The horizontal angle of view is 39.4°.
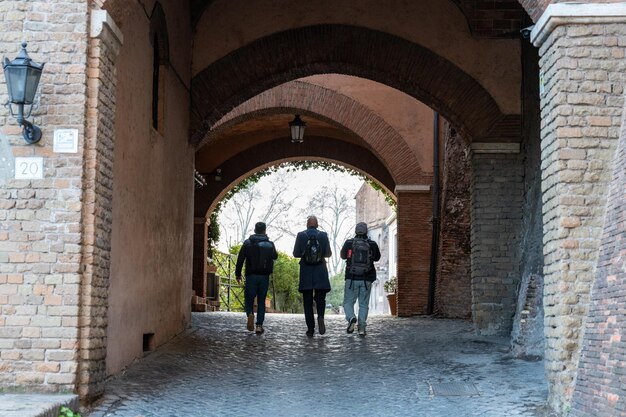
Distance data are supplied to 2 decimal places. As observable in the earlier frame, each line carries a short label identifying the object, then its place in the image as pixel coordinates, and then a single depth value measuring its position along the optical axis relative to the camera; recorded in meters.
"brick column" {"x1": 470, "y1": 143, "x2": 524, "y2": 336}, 12.35
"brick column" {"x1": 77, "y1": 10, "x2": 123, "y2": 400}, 6.66
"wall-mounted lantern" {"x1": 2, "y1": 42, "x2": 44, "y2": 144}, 6.47
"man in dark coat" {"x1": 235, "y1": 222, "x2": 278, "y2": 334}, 11.78
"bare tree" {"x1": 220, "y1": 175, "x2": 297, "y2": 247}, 40.03
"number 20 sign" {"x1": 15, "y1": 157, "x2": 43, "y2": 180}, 6.70
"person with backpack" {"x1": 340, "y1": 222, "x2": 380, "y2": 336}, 11.62
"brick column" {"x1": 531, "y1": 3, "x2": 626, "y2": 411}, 6.56
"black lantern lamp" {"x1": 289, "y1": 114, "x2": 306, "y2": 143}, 17.66
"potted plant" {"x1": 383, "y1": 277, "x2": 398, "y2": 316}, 20.09
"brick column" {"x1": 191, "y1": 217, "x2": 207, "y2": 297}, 21.30
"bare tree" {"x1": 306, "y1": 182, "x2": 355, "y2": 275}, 44.41
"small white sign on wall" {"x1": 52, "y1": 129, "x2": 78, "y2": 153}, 6.72
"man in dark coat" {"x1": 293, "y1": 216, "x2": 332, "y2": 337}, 11.76
